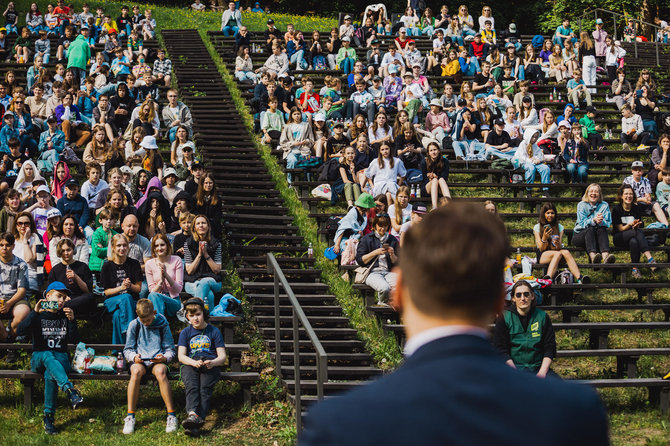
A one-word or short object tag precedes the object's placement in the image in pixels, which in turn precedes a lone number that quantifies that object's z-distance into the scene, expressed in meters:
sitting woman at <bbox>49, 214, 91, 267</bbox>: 11.10
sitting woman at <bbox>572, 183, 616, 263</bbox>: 13.12
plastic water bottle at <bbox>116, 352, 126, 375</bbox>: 9.20
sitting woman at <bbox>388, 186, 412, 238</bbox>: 12.90
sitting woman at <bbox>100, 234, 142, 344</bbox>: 9.92
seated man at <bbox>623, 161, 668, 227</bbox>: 14.49
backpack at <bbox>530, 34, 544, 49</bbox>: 25.89
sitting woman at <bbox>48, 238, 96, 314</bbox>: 10.24
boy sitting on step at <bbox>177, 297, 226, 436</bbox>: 8.80
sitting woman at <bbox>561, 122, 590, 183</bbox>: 16.47
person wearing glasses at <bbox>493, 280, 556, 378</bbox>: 9.09
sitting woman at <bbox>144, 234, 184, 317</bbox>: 10.29
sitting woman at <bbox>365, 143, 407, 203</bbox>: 14.39
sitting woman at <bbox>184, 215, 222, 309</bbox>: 10.67
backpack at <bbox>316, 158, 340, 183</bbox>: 14.98
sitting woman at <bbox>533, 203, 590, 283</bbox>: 11.94
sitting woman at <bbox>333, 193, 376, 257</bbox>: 12.38
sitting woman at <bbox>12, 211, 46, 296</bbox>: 11.13
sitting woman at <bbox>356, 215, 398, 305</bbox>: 10.85
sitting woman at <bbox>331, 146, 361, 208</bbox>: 14.38
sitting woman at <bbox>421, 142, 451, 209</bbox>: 14.63
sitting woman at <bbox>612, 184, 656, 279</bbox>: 13.24
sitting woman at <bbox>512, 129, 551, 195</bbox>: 16.05
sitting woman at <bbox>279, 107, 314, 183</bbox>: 16.16
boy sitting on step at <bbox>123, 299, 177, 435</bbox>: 8.86
